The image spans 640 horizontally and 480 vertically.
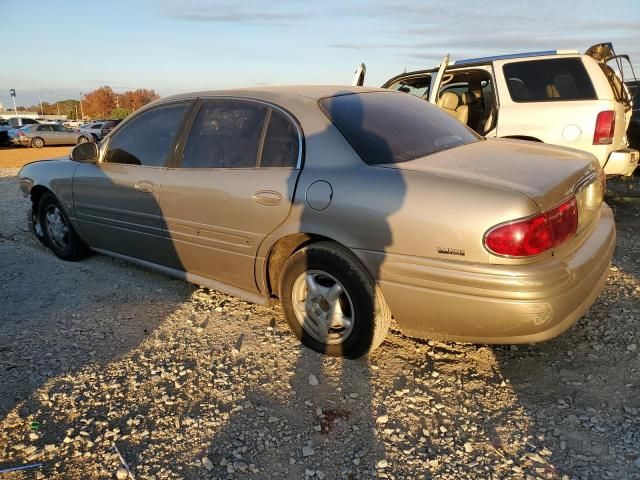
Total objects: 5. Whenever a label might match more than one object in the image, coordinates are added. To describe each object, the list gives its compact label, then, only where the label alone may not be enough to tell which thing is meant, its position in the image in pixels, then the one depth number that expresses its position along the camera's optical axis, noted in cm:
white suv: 522
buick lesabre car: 238
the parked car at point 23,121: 4369
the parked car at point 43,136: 2627
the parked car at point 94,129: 3035
